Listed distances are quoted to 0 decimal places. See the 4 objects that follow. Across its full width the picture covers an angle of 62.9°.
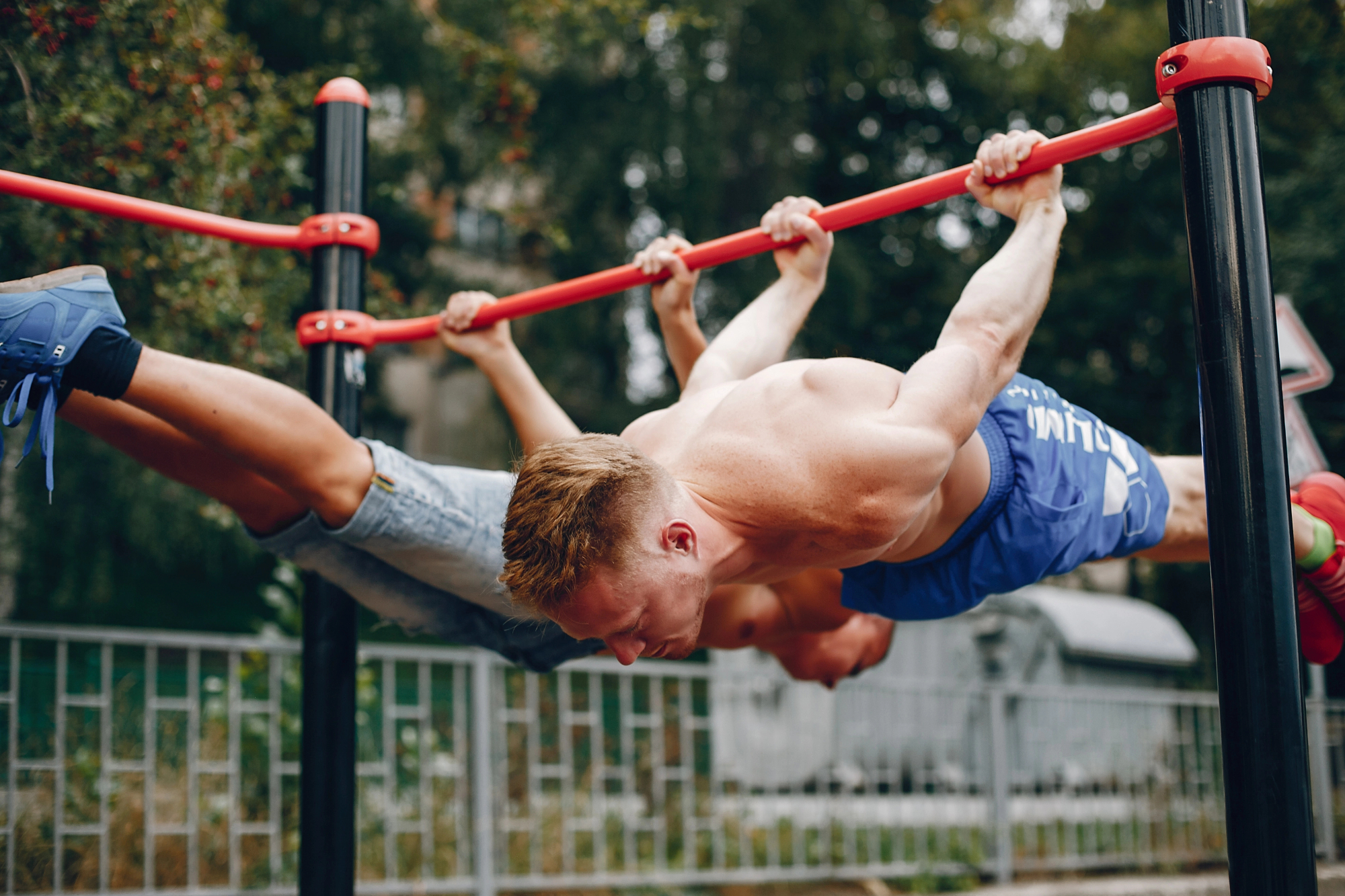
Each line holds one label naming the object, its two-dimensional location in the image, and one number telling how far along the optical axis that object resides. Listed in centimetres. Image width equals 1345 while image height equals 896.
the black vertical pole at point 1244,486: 147
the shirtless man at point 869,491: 179
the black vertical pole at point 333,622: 239
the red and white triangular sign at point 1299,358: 381
